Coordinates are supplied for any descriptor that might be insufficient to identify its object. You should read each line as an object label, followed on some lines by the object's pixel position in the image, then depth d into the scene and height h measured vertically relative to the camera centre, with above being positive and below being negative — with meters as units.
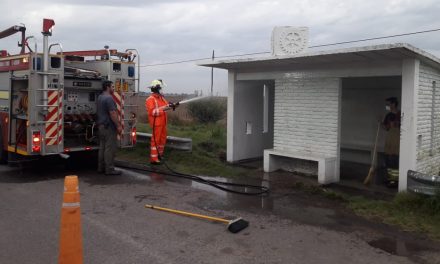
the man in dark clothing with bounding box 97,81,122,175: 9.47 -0.31
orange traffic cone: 3.80 -0.96
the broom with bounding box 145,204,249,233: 5.76 -1.40
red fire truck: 8.90 +0.33
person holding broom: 9.42 -0.34
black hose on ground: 8.12 -1.31
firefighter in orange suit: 10.77 -0.12
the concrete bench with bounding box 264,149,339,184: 8.79 -0.93
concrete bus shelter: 7.81 +0.21
